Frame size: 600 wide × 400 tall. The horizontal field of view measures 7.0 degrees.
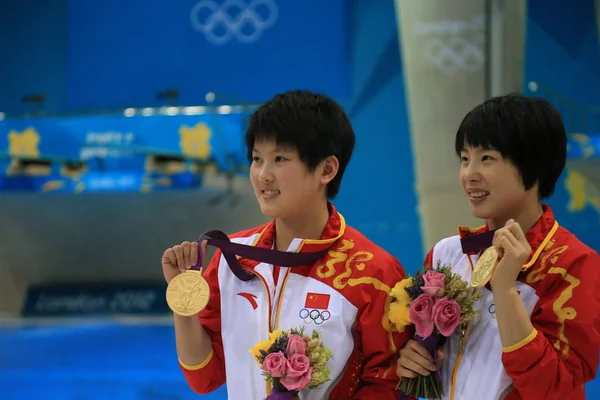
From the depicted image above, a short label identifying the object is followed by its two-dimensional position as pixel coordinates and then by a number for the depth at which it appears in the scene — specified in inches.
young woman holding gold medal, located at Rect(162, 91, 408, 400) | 364.5
